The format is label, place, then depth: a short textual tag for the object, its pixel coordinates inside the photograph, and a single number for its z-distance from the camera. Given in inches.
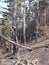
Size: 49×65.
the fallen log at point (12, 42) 190.8
